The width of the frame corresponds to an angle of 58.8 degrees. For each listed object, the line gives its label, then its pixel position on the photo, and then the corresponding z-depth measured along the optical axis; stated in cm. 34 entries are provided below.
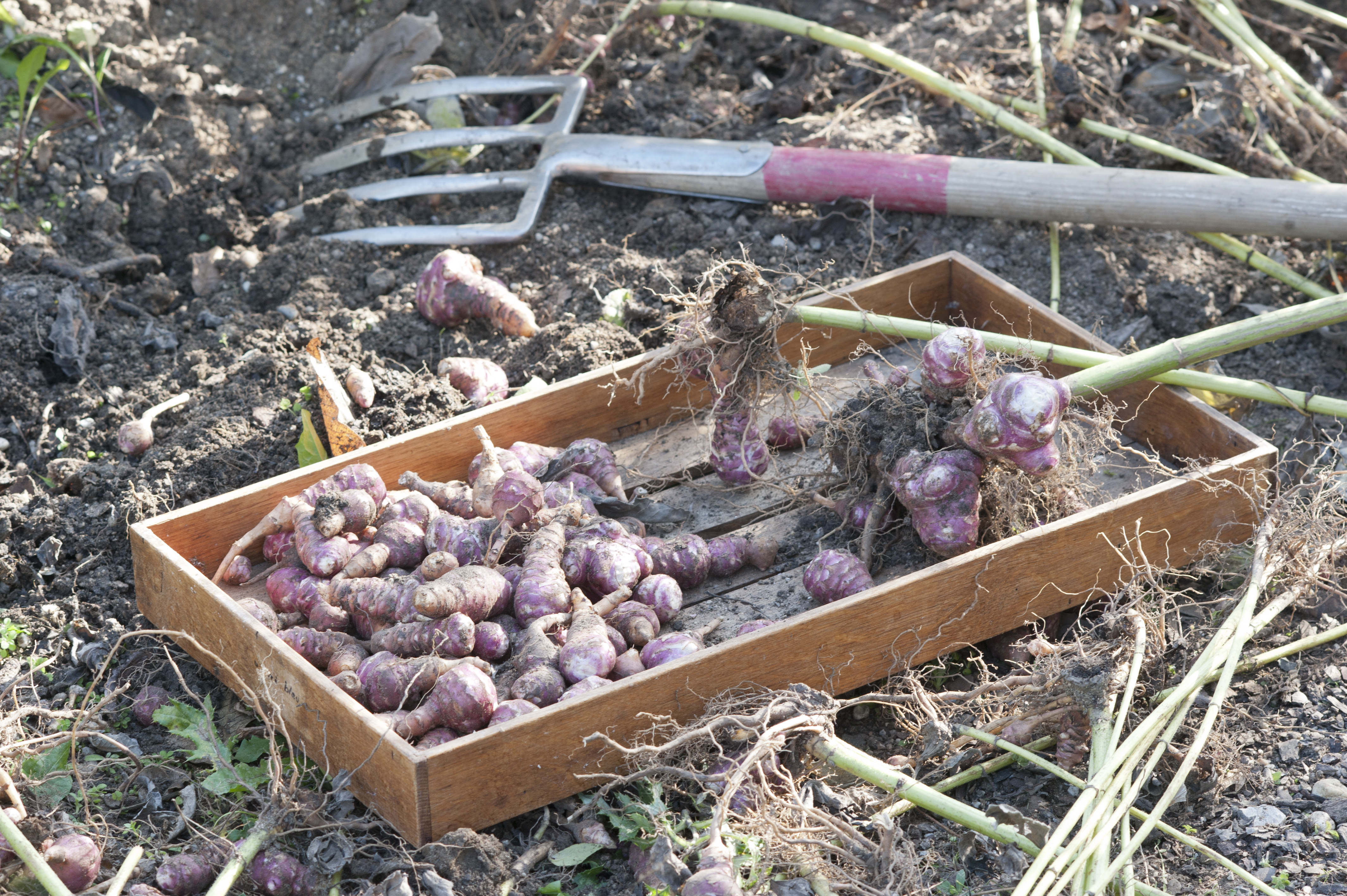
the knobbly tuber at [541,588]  256
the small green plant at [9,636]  279
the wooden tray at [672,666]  223
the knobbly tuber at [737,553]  282
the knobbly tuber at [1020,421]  243
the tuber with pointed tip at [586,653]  240
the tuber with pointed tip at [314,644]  252
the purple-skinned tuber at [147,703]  262
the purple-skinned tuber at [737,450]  297
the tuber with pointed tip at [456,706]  229
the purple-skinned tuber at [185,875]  216
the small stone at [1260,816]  231
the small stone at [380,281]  379
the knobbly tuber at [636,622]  257
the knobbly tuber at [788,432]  319
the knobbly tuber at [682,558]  275
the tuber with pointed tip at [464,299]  359
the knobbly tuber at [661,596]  265
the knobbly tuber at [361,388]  328
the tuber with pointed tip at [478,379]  333
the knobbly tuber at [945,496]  255
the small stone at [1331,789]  237
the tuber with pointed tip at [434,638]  245
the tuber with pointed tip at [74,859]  212
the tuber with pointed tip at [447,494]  288
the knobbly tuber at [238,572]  280
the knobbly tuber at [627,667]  245
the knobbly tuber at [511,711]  230
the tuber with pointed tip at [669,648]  246
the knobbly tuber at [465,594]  246
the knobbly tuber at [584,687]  231
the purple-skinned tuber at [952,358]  260
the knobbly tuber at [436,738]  228
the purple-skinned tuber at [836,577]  261
